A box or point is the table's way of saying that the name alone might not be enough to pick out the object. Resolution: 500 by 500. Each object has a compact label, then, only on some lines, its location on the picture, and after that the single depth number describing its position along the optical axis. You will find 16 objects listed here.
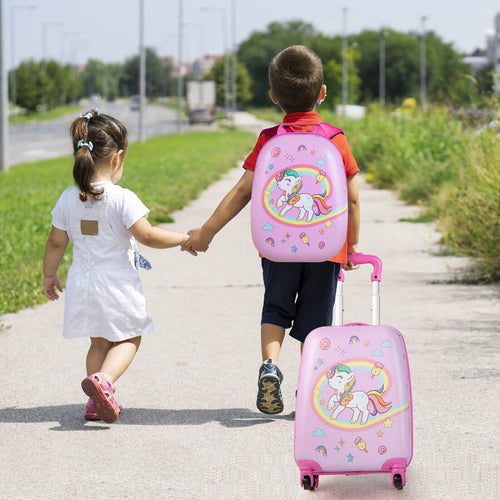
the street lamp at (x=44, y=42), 78.88
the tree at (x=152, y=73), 163.50
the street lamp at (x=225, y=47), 67.21
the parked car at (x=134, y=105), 101.64
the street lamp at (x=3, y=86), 22.77
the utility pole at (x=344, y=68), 50.81
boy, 3.99
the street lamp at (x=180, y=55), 50.31
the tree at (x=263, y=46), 126.88
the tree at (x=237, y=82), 99.62
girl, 4.32
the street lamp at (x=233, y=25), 56.46
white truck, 79.50
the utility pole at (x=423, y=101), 20.62
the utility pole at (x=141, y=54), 36.66
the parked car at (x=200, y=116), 72.00
